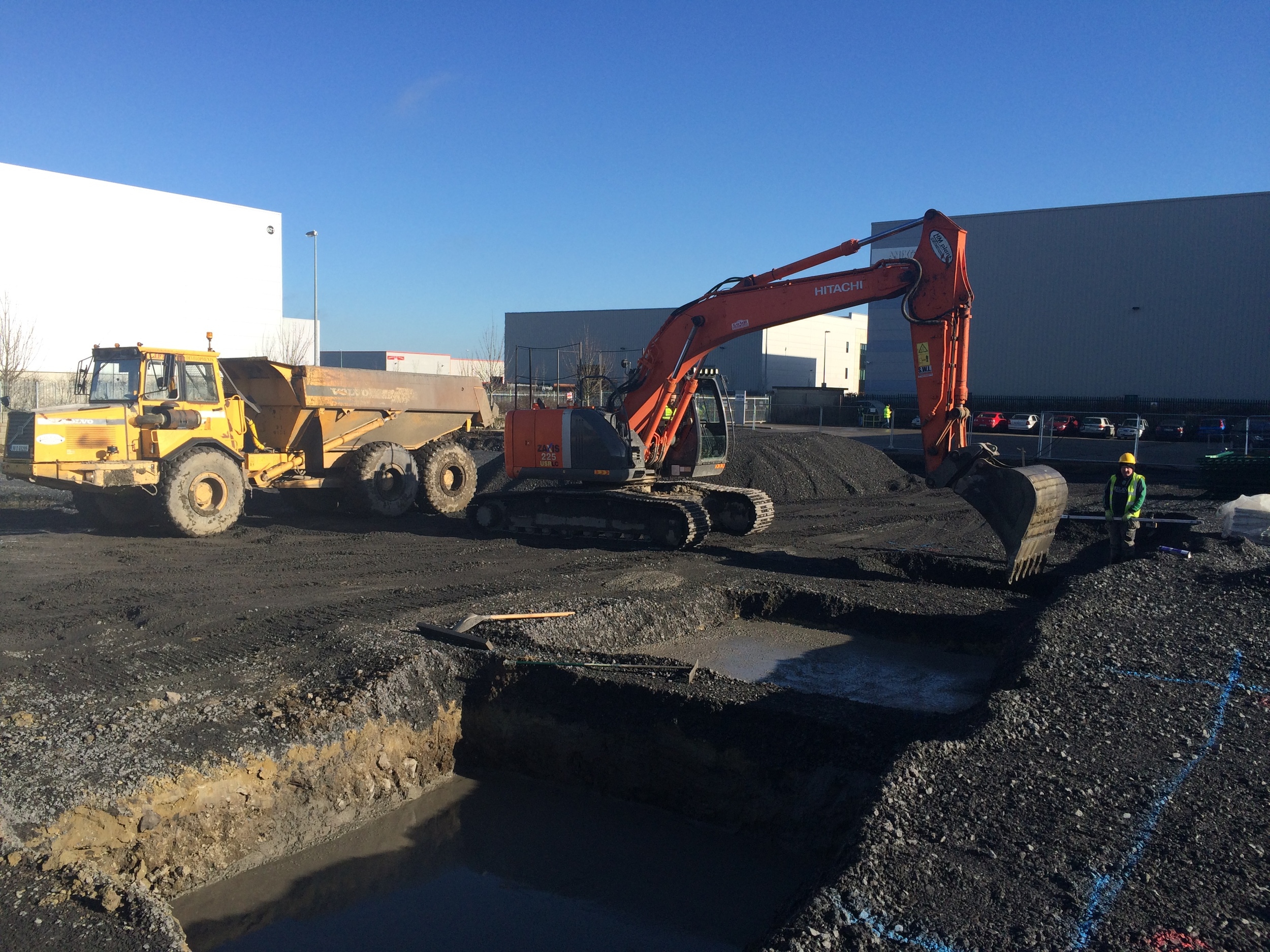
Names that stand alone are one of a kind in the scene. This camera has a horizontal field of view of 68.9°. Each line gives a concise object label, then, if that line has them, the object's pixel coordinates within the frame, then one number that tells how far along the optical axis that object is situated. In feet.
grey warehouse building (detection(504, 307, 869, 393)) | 199.72
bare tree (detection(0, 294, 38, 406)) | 94.14
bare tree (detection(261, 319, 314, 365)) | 129.49
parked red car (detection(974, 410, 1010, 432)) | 136.85
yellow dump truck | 41.78
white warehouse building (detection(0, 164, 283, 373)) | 109.09
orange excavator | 35.42
